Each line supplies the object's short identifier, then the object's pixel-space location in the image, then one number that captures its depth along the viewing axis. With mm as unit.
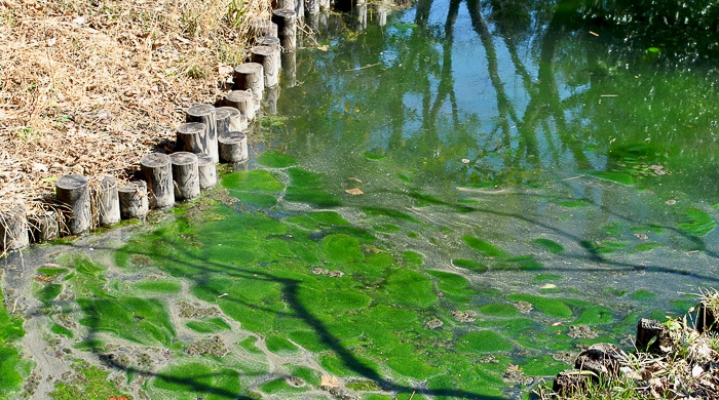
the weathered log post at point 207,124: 6172
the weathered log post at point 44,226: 5191
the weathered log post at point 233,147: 6355
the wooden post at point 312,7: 9070
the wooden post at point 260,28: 7805
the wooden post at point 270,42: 7668
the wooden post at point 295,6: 8414
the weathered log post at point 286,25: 8195
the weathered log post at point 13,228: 5012
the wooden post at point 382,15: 9117
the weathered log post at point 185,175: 5770
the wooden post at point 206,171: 5953
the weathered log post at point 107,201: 5383
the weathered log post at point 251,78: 7141
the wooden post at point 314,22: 8906
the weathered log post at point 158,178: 5641
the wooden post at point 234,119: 6605
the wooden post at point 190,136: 6051
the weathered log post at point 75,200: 5219
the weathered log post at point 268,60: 7492
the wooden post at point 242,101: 6852
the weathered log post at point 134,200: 5512
